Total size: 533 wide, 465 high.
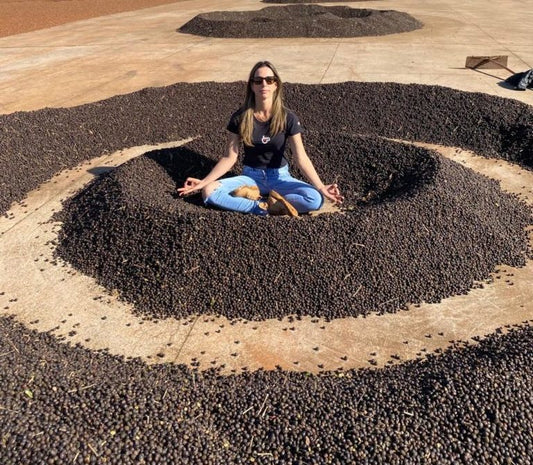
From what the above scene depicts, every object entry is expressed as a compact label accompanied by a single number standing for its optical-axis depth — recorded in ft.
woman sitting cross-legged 17.31
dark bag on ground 30.91
